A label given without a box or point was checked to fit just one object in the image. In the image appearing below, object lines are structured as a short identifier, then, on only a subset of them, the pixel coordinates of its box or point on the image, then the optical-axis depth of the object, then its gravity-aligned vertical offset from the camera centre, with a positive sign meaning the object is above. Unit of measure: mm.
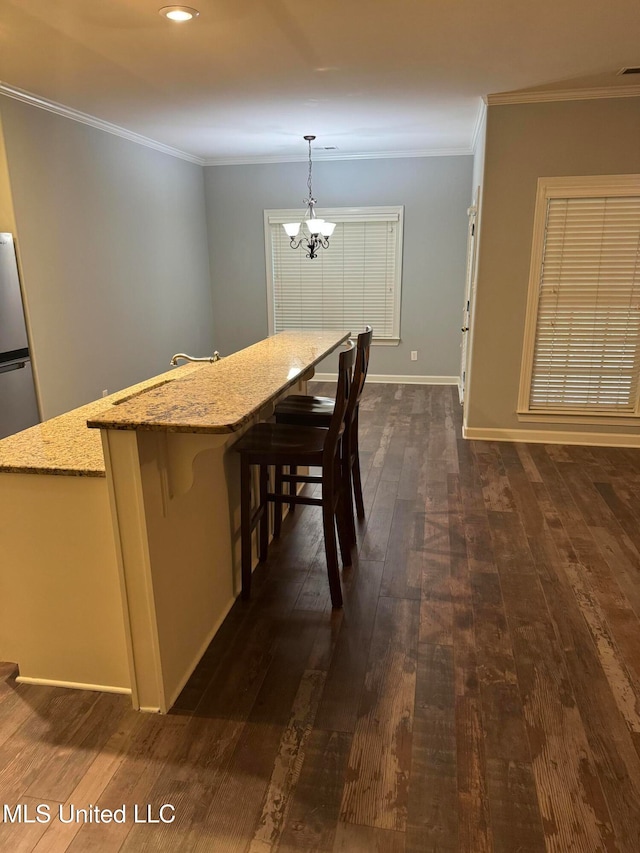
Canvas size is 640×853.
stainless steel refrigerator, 3775 -560
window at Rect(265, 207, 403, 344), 6680 -94
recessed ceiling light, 2584 +1131
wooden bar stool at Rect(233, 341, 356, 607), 2336 -756
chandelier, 5441 +357
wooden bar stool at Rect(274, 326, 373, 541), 2654 -701
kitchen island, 1686 -851
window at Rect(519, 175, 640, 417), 4199 -254
